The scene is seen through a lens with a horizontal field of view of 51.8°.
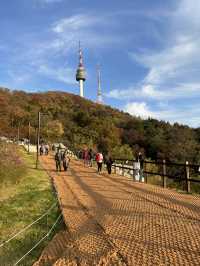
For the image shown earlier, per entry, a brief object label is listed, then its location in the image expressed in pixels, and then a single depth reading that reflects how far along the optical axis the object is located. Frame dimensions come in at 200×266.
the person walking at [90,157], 19.49
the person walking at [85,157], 19.73
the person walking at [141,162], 11.47
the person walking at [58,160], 15.70
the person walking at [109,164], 14.21
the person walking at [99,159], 14.93
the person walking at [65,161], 15.45
